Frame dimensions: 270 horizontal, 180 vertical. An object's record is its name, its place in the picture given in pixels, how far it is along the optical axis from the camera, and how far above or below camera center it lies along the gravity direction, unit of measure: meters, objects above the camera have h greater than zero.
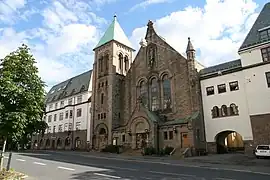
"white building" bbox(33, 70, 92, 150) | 53.75 +7.32
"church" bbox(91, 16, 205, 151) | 34.62 +8.68
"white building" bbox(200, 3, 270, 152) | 27.83 +6.45
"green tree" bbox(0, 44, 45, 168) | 12.41 +2.81
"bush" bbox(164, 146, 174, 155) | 32.56 -0.49
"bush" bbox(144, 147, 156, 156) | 33.28 -0.62
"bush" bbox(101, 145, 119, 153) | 39.12 -0.38
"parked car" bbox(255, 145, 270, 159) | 24.02 -0.52
